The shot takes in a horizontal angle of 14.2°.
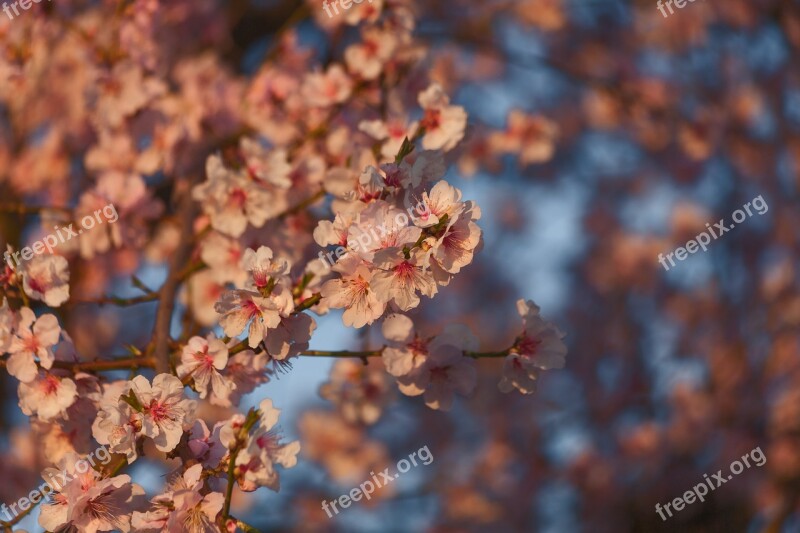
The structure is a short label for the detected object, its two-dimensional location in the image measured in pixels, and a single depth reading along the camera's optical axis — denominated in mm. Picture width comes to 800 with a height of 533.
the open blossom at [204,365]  1931
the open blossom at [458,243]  1870
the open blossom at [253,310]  1902
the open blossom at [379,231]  1866
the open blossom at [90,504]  1900
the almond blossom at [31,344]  1946
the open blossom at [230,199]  2084
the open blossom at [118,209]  2179
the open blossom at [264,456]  1922
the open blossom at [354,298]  1898
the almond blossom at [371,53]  2199
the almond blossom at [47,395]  1950
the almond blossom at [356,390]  2181
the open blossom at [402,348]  1955
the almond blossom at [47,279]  1988
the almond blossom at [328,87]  2215
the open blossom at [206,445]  1930
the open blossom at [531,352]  1961
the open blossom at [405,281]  1872
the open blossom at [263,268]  1911
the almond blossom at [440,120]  2069
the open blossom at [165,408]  1907
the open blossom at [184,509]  1894
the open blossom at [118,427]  1909
